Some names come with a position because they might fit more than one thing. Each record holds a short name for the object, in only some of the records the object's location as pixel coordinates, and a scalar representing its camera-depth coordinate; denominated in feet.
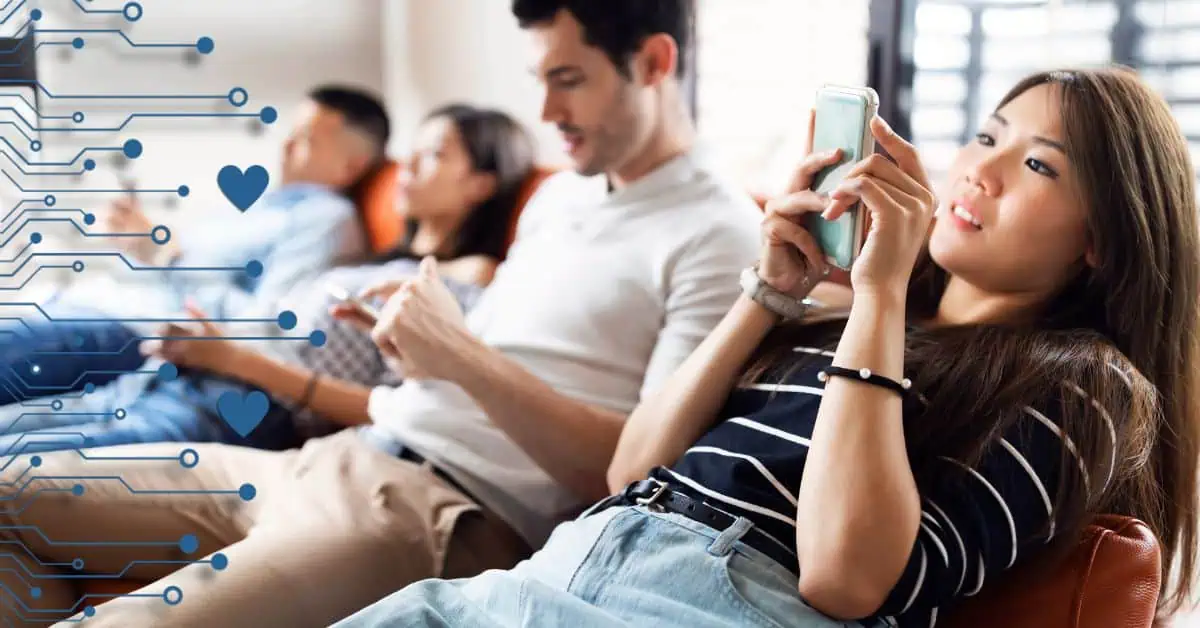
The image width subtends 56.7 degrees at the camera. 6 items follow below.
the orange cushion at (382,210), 8.30
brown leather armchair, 3.14
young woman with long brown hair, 3.05
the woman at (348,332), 5.52
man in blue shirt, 5.18
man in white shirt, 3.92
